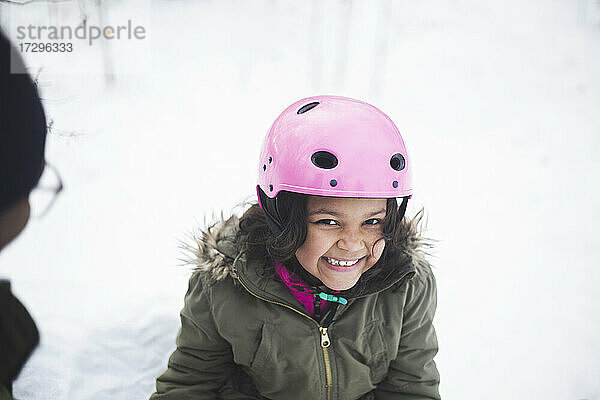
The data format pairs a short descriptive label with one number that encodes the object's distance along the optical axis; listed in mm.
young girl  1187
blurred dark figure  646
